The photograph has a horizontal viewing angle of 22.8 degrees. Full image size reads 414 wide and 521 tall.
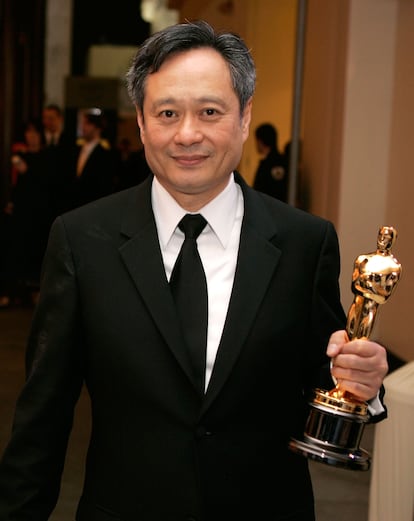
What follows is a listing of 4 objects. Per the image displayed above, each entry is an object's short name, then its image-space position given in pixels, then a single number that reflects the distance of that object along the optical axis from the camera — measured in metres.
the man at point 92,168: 10.32
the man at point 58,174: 10.44
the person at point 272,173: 9.62
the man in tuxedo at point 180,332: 2.18
